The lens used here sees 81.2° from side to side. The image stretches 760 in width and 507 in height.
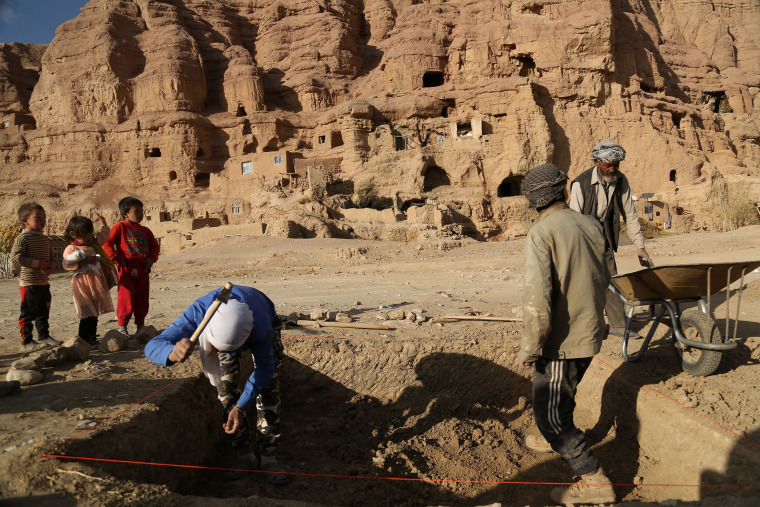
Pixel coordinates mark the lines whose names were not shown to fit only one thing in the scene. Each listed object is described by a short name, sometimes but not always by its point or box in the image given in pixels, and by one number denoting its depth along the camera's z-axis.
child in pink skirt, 4.53
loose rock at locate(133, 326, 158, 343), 4.67
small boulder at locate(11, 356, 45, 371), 3.51
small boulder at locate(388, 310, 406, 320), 5.49
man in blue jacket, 2.58
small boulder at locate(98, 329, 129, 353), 4.36
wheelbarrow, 3.26
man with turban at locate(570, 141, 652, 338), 3.98
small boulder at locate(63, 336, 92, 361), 3.95
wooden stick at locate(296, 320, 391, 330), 4.98
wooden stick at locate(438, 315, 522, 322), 5.18
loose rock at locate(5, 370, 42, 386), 3.36
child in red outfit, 4.78
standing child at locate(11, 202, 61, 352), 4.42
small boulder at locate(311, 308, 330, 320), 5.47
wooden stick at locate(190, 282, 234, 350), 2.54
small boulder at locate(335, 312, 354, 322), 5.31
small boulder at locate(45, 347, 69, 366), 3.79
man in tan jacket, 2.49
